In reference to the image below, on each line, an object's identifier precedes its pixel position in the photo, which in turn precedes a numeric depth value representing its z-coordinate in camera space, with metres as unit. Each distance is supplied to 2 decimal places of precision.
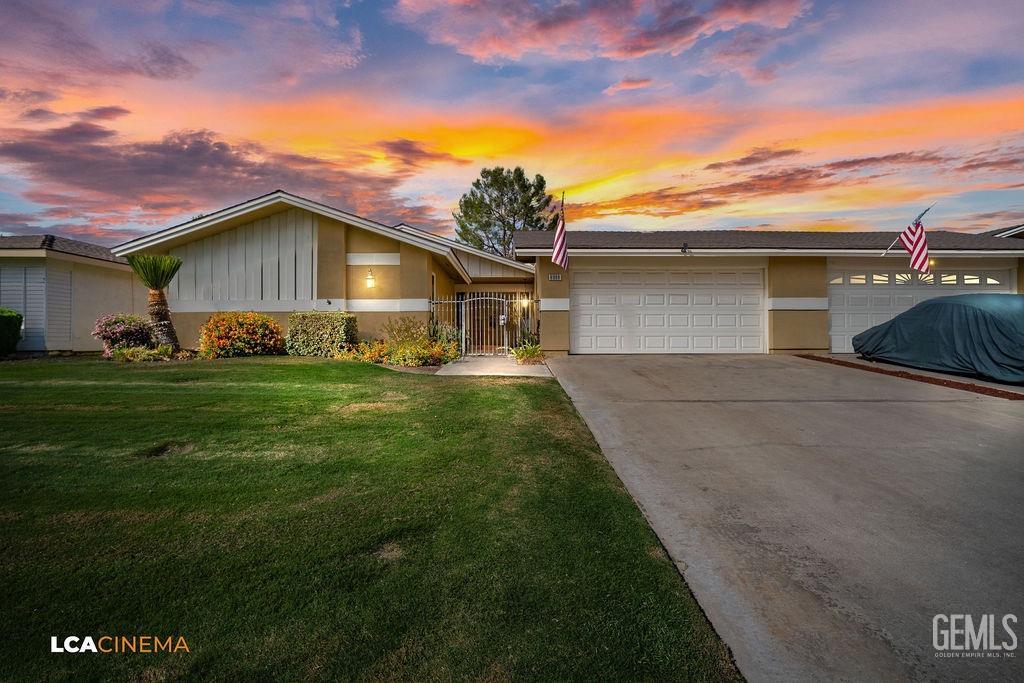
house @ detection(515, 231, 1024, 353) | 14.68
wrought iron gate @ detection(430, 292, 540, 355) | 14.55
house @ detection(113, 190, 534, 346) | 14.52
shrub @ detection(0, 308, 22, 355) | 14.09
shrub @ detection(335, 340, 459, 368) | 12.04
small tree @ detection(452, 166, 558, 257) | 35.00
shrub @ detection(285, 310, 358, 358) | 13.56
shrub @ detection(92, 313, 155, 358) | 13.24
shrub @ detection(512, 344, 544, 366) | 12.88
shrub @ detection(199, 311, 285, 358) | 13.00
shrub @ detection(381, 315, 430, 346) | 12.77
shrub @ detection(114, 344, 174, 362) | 12.41
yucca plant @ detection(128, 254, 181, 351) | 13.05
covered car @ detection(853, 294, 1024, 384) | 10.12
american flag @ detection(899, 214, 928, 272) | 12.46
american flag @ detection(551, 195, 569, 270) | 12.80
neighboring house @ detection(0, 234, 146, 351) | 15.66
